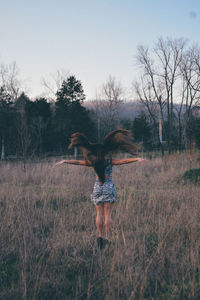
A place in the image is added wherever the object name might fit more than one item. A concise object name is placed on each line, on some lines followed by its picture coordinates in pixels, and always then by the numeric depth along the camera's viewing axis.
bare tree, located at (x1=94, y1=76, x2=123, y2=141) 43.19
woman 4.07
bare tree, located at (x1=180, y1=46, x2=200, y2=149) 30.23
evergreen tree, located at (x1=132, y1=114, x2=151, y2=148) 37.78
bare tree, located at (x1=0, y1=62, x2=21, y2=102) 36.12
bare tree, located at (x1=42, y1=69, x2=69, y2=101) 39.75
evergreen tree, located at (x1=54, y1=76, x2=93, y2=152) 32.53
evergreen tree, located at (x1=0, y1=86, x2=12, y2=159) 30.75
